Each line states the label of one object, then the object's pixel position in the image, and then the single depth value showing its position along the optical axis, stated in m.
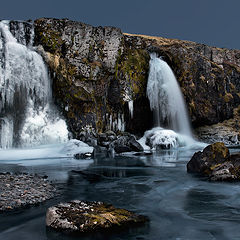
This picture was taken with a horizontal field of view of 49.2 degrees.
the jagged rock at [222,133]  31.83
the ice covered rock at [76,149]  18.67
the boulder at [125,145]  22.02
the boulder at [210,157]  11.07
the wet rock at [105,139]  23.84
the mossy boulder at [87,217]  4.79
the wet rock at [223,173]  9.60
